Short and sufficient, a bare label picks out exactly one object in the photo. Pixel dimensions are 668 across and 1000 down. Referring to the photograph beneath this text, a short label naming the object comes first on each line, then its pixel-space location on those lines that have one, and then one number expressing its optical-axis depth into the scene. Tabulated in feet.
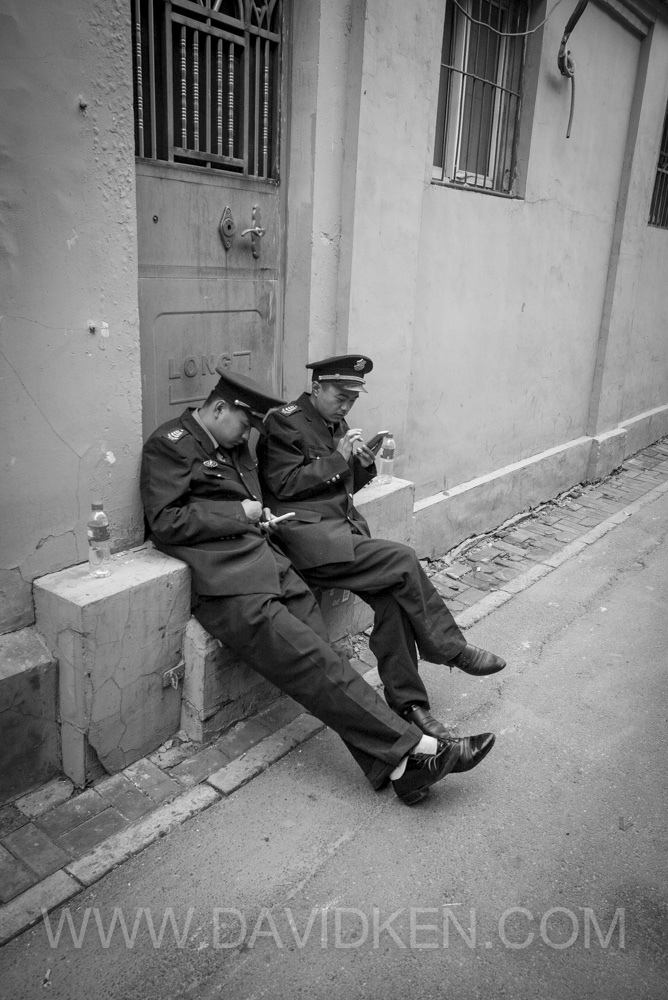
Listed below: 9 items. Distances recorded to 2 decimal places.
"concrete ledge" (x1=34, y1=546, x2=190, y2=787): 10.78
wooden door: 12.11
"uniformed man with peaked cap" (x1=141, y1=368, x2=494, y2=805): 11.09
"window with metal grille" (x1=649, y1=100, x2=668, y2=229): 29.14
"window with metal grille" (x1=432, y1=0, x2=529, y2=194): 18.39
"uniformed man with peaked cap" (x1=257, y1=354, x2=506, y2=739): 12.86
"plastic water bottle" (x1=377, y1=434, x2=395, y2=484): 16.65
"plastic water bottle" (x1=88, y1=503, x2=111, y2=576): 11.31
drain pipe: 19.57
